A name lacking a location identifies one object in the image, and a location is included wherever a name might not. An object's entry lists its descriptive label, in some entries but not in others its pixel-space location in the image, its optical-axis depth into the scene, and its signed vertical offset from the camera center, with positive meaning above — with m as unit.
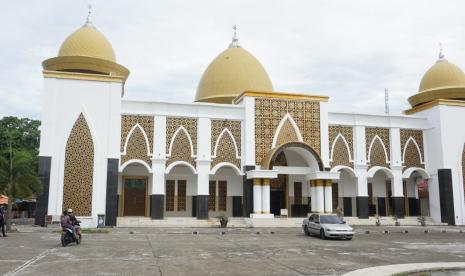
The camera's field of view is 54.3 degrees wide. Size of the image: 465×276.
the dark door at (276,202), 27.06 -0.07
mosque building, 22.44 +2.72
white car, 16.41 -0.98
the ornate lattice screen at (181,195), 25.60 +0.31
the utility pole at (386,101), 52.14 +11.39
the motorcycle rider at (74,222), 13.81 -0.67
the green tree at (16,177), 18.98 +0.96
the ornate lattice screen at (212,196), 25.97 +0.26
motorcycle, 13.45 -1.10
